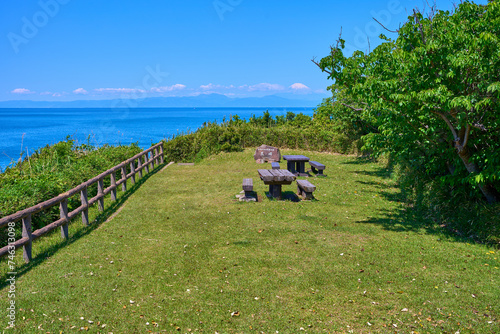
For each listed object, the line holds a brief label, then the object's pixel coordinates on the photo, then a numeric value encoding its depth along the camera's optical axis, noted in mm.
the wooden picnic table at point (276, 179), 11555
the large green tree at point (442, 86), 6867
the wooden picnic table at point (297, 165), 16125
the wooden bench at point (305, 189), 11625
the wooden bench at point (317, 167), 15462
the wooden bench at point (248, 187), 11523
